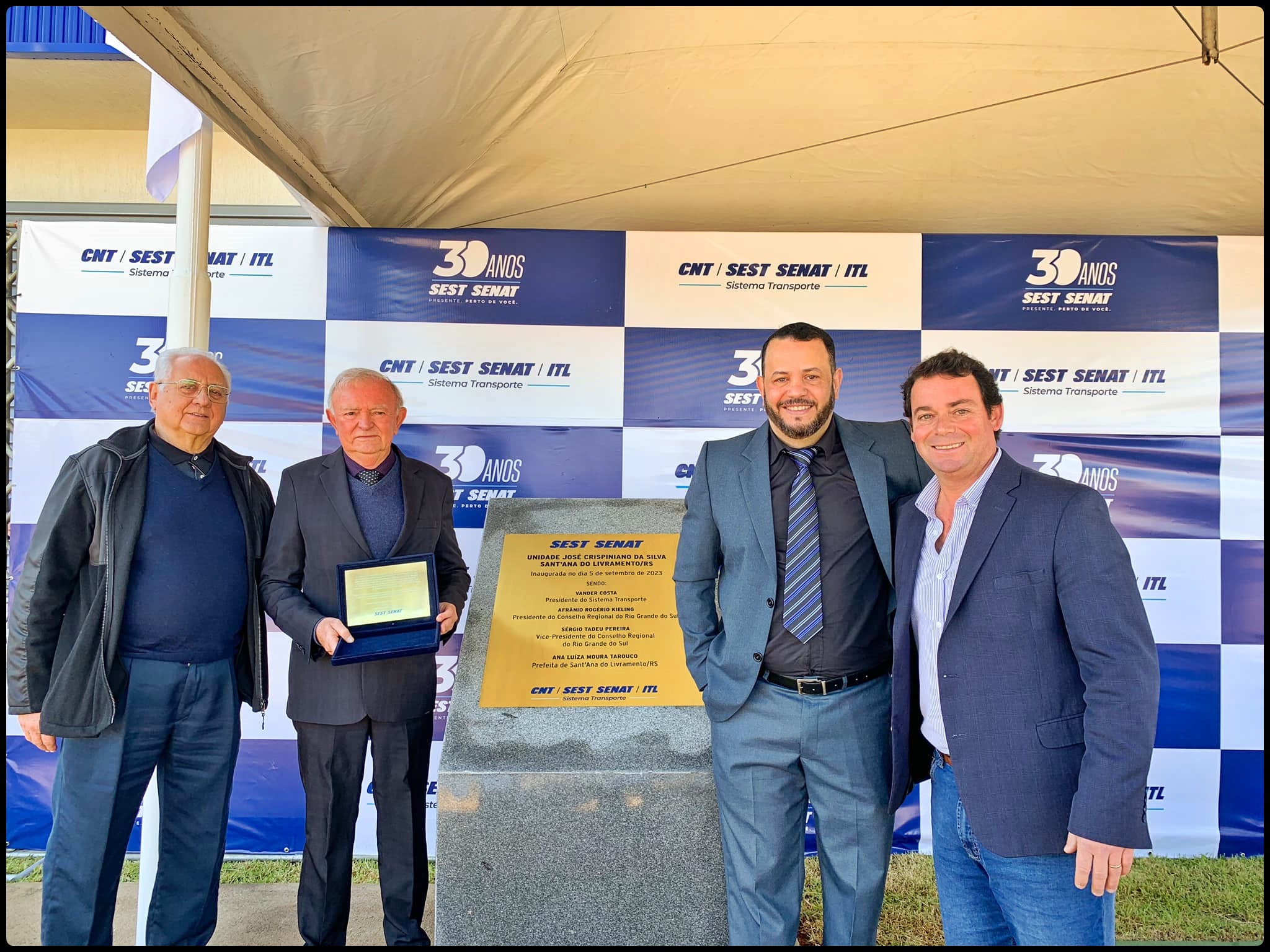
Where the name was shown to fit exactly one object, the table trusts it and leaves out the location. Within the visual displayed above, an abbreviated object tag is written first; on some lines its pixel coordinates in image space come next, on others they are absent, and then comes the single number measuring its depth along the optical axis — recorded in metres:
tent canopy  2.69
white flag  3.19
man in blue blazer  1.64
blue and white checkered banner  4.13
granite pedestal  2.44
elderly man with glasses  2.47
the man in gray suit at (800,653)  2.17
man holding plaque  2.68
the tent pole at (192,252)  3.20
